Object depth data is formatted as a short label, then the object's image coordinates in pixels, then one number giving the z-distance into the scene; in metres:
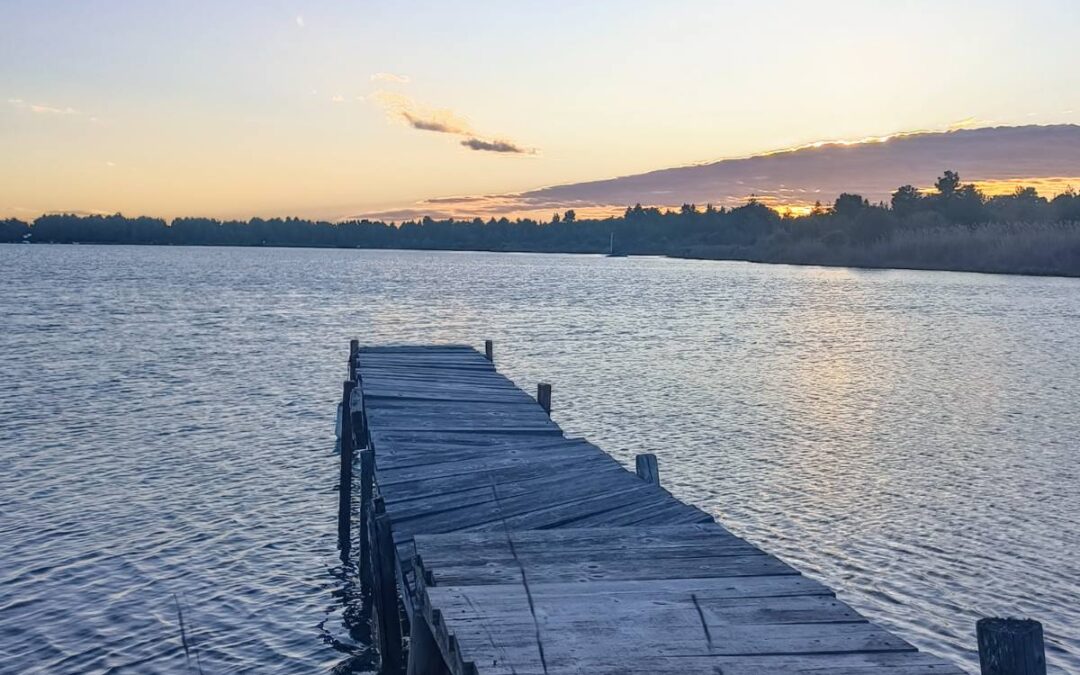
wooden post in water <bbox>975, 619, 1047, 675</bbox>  4.17
